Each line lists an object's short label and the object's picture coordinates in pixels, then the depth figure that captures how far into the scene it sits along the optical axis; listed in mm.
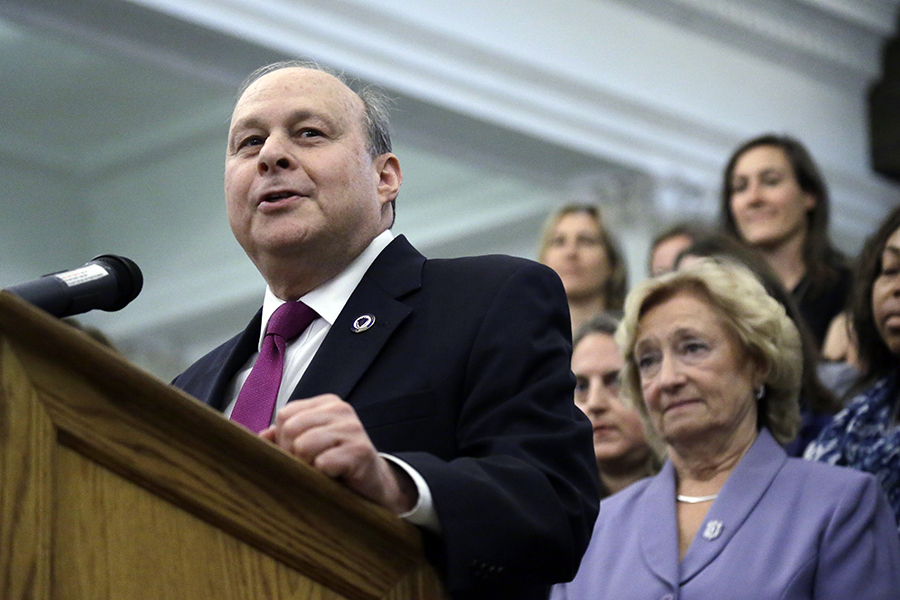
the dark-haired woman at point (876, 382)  6504
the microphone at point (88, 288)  3252
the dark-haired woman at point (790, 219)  8820
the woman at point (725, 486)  5504
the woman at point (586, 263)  9172
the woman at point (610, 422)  7469
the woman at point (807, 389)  7203
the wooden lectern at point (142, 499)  2609
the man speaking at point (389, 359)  3291
